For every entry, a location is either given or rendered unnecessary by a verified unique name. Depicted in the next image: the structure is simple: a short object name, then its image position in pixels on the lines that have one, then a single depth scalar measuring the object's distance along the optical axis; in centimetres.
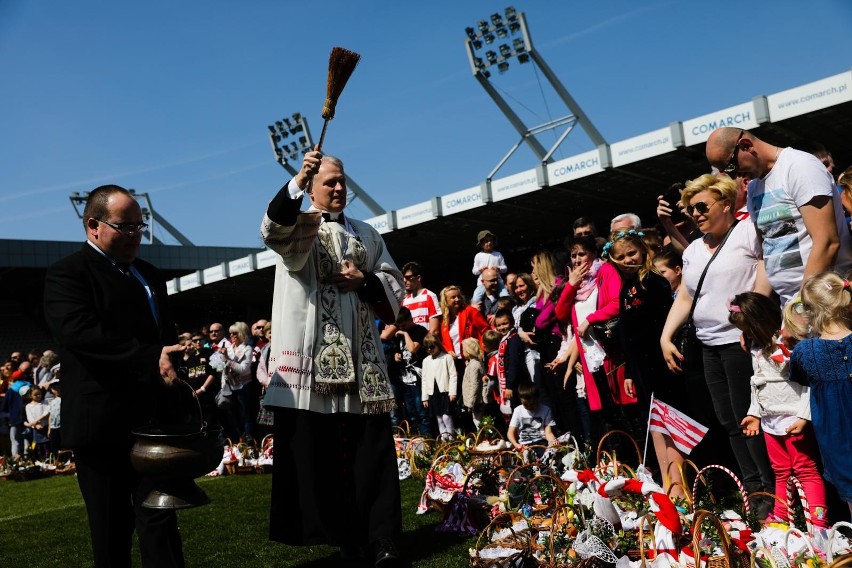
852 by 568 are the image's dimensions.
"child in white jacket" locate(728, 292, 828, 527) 439
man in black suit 385
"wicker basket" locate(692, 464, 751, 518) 369
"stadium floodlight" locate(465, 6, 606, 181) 3030
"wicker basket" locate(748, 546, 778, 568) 292
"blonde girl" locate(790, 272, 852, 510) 372
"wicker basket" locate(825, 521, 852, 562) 300
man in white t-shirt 411
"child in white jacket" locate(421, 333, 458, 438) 980
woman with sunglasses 484
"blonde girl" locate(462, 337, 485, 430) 945
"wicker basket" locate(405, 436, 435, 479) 781
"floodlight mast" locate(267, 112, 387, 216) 3725
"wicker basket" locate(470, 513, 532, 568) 407
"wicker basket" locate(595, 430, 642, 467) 466
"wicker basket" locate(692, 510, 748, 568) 307
